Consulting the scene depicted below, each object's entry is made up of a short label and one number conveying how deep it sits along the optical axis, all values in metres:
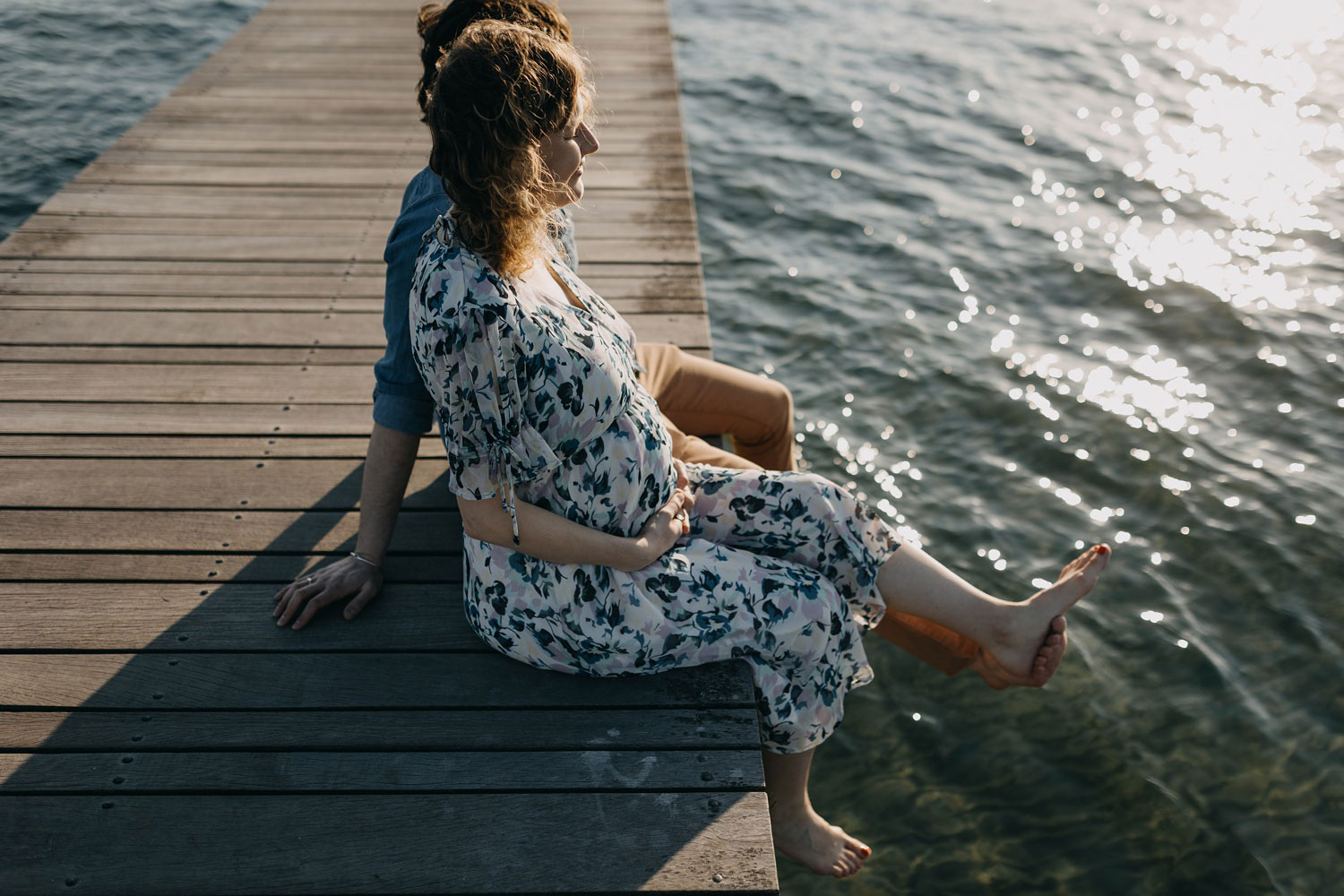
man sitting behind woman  2.31
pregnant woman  1.90
